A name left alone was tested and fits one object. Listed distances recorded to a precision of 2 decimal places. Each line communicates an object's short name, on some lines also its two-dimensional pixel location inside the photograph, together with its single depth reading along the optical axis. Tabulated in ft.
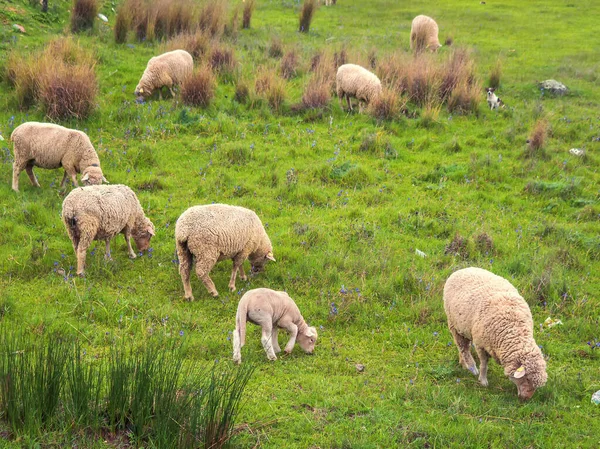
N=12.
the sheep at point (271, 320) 22.81
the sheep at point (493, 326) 20.93
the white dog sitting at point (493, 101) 50.47
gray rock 54.85
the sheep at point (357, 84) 48.26
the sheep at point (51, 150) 34.04
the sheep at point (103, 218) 27.43
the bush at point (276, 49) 59.41
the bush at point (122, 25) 56.85
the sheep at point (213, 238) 26.58
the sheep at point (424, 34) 68.18
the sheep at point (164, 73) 47.52
